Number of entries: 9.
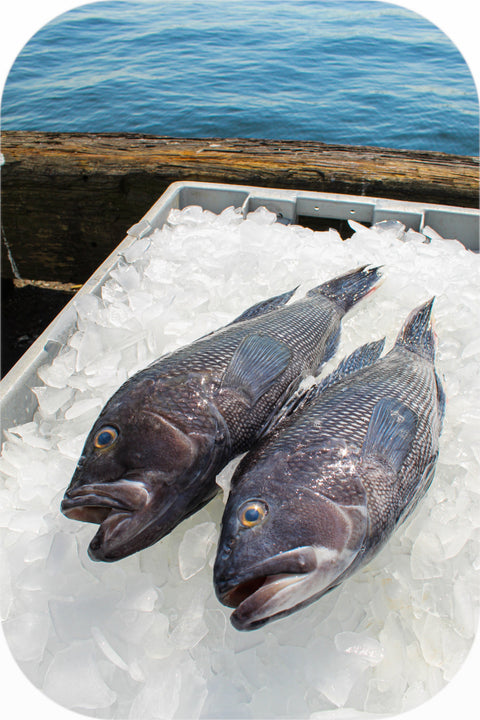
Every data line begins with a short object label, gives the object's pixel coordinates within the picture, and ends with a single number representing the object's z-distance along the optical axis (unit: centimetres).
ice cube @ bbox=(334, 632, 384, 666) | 49
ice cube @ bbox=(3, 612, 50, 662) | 49
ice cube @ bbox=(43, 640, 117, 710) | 47
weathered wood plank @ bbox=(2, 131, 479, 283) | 112
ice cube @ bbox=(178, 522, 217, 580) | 51
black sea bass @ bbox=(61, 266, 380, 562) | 49
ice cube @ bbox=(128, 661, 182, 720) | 47
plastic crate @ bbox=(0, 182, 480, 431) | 101
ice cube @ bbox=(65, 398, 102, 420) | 64
